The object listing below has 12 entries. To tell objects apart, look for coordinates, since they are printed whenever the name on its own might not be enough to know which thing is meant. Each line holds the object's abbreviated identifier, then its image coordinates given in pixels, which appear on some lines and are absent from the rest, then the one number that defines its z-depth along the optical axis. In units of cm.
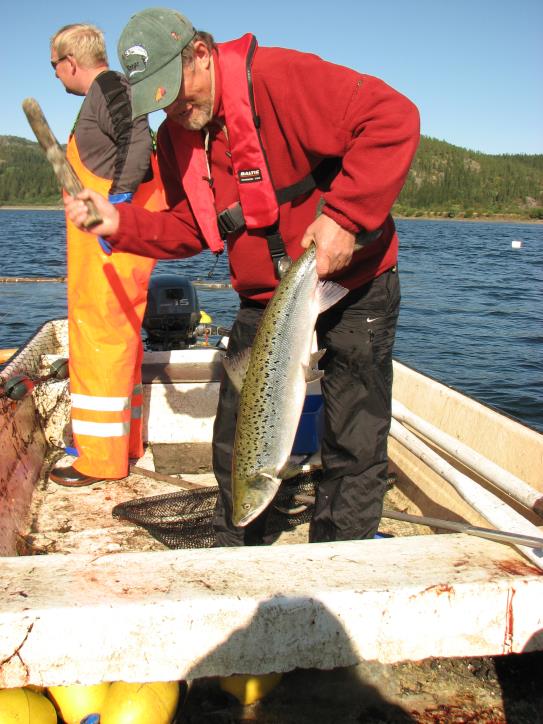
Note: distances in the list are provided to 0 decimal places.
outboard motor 736
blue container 485
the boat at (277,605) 222
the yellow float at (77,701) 258
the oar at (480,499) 287
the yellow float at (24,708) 238
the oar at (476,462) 320
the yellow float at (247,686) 268
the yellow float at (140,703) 244
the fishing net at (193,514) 391
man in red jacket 269
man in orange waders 428
